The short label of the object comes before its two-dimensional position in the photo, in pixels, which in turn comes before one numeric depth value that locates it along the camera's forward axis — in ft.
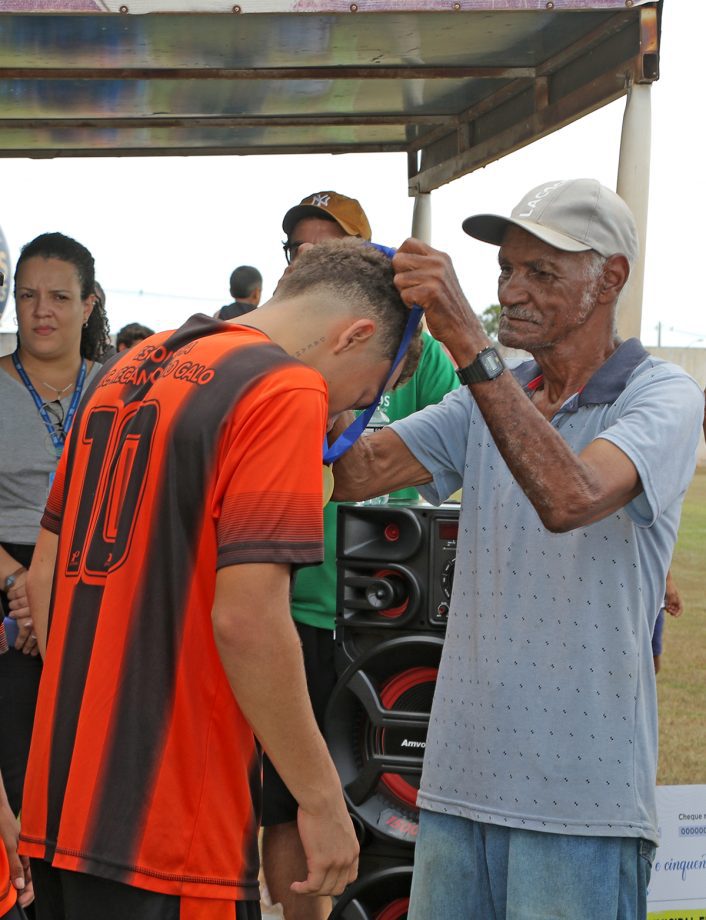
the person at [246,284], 22.11
